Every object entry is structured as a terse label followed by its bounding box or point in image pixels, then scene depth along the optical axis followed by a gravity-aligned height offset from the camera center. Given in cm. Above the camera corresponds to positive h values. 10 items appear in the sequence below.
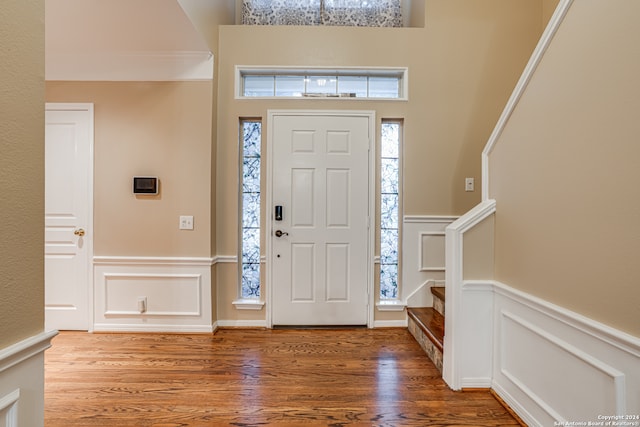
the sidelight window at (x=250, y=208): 300 +5
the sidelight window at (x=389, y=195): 300 +18
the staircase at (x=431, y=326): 223 -89
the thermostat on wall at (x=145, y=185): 276 +25
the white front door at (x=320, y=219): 291 -6
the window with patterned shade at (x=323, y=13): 312 +200
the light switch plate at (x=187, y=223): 280 -9
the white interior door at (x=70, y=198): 278 +13
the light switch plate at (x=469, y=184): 292 +28
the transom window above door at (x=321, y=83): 296 +125
